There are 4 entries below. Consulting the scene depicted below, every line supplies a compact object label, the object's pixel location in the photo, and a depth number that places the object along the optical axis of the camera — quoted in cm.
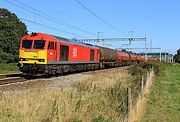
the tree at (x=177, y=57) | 17912
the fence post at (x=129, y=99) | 978
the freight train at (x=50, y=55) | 2564
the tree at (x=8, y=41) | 5512
